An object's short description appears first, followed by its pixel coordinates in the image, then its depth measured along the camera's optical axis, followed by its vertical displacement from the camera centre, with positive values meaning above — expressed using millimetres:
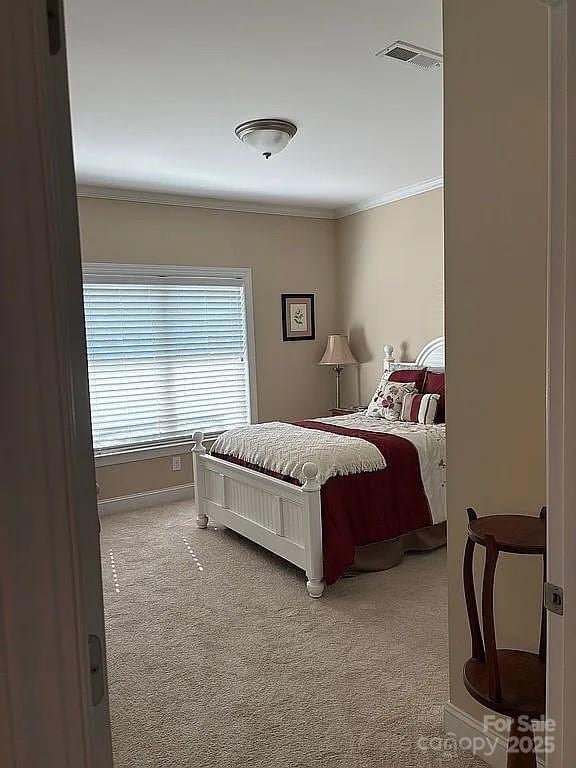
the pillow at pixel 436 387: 4637 -467
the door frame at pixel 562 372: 1214 -101
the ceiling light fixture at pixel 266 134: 3652 +1184
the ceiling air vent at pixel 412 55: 2797 +1256
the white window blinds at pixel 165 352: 5219 -144
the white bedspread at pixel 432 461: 4047 -878
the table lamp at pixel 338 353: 6129 -227
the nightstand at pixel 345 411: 5926 -780
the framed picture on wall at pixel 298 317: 6211 +146
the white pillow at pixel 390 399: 4895 -570
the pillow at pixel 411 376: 4980 -394
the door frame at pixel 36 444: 668 -116
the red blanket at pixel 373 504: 3568 -1068
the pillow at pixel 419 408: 4613 -609
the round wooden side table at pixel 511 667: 1712 -1024
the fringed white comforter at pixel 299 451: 3689 -757
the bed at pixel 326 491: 3545 -1005
